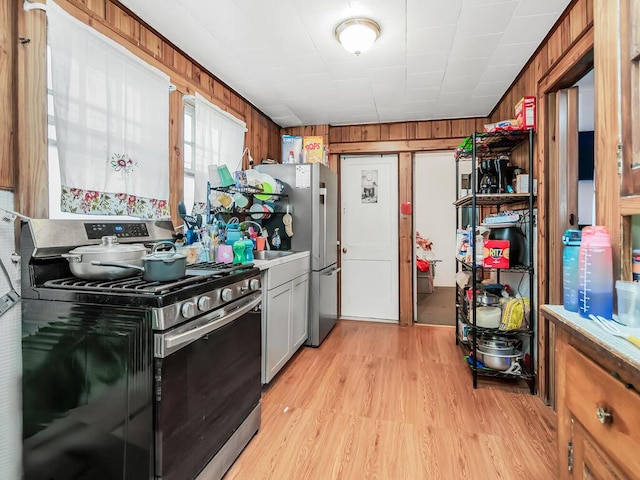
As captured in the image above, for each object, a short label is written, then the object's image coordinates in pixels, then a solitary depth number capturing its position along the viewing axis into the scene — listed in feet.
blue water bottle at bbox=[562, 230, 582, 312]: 3.64
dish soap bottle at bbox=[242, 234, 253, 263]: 7.61
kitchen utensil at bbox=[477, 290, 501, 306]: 8.53
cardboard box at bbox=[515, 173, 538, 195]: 8.25
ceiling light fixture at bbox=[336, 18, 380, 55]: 6.66
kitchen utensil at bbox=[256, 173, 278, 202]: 10.04
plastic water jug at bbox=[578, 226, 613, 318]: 3.28
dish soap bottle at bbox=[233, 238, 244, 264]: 7.52
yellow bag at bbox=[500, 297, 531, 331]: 8.04
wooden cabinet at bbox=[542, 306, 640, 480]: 2.42
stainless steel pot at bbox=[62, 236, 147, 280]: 4.51
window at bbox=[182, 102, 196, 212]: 8.38
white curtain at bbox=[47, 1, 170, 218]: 5.30
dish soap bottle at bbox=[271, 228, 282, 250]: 10.39
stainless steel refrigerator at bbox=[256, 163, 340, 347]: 10.49
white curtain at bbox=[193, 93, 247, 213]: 8.51
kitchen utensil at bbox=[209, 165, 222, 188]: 8.79
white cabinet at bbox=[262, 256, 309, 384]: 7.66
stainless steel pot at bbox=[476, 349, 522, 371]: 8.12
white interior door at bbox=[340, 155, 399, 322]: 13.74
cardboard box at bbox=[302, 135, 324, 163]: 11.98
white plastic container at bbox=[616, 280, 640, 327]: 2.98
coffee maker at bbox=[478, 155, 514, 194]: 8.71
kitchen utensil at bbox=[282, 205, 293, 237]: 10.37
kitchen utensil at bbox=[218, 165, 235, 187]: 8.65
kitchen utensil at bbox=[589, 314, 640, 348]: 2.62
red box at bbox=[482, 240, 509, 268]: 8.16
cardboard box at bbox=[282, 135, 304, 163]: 11.91
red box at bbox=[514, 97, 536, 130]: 7.80
